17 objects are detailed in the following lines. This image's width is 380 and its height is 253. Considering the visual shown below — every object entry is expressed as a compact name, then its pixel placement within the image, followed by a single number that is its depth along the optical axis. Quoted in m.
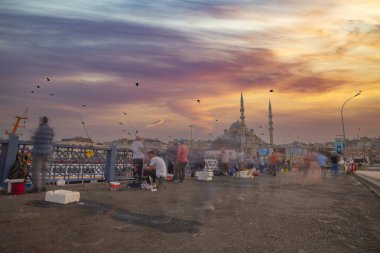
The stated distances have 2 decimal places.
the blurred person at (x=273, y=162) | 21.58
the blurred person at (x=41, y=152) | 7.90
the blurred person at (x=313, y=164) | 20.92
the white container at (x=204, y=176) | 14.94
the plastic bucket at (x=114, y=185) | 8.98
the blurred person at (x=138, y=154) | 10.07
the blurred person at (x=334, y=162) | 21.23
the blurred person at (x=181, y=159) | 12.97
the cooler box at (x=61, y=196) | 6.09
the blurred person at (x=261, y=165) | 28.58
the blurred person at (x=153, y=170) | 9.48
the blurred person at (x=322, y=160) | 21.48
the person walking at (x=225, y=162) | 20.34
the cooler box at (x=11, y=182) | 7.22
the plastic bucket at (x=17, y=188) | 7.27
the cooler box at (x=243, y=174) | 18.49
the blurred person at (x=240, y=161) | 22.71
